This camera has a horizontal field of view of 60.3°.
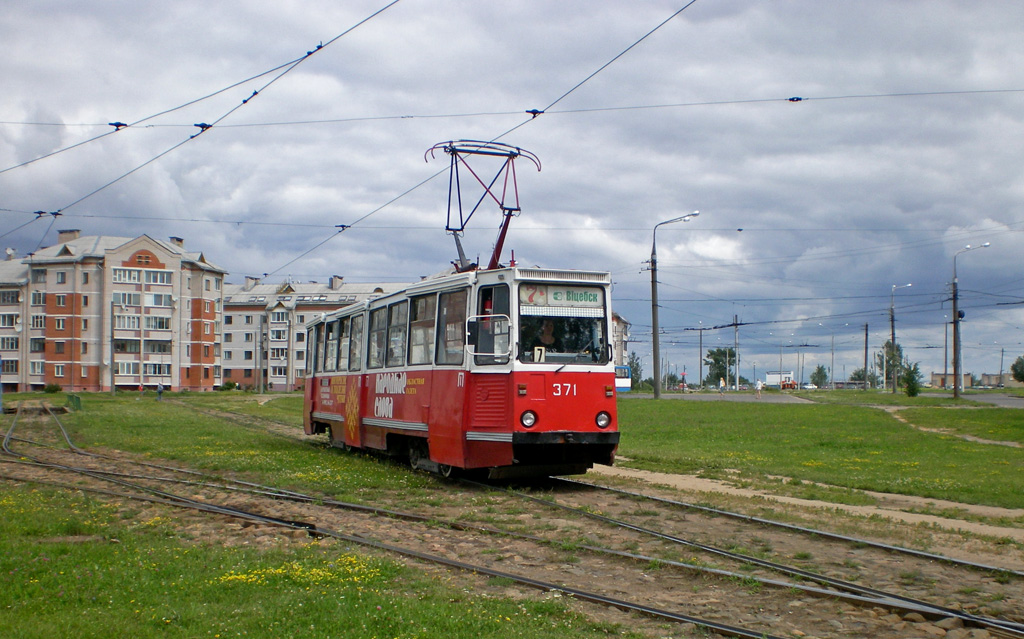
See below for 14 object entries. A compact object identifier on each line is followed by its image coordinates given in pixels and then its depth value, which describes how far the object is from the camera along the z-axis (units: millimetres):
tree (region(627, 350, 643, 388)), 125375
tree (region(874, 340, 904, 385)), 128950
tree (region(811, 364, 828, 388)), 176525
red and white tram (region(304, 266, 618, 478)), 13227
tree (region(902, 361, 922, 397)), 61375
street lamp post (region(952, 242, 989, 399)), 48750
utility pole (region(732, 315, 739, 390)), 78425
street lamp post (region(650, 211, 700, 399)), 43938
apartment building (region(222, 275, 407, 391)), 115312
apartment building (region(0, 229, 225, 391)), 86750
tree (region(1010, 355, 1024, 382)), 111619
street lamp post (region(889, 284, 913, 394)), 73125
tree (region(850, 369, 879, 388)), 157475
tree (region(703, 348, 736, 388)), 150625
